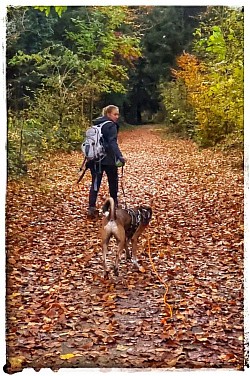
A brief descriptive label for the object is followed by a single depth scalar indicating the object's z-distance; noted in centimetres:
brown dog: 391
